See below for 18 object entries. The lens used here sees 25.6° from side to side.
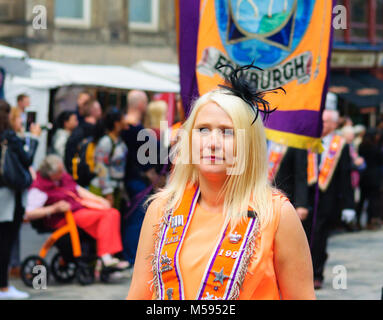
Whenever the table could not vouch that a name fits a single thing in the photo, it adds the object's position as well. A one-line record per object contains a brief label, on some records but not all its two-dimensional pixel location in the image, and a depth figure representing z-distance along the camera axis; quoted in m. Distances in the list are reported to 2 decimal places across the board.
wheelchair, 8.77
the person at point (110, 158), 9.34
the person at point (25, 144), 9.10
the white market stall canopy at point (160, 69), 17.97
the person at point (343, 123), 17.23
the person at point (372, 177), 14.96
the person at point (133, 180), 9.37
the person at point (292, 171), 7.46
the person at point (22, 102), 10.79
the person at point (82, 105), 10.77
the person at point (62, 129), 11.32
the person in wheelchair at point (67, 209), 8.87
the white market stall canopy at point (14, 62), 11.37
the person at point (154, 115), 9.67
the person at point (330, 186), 9.08
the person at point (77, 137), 9.50
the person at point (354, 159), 15.20
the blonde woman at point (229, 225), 2.76
